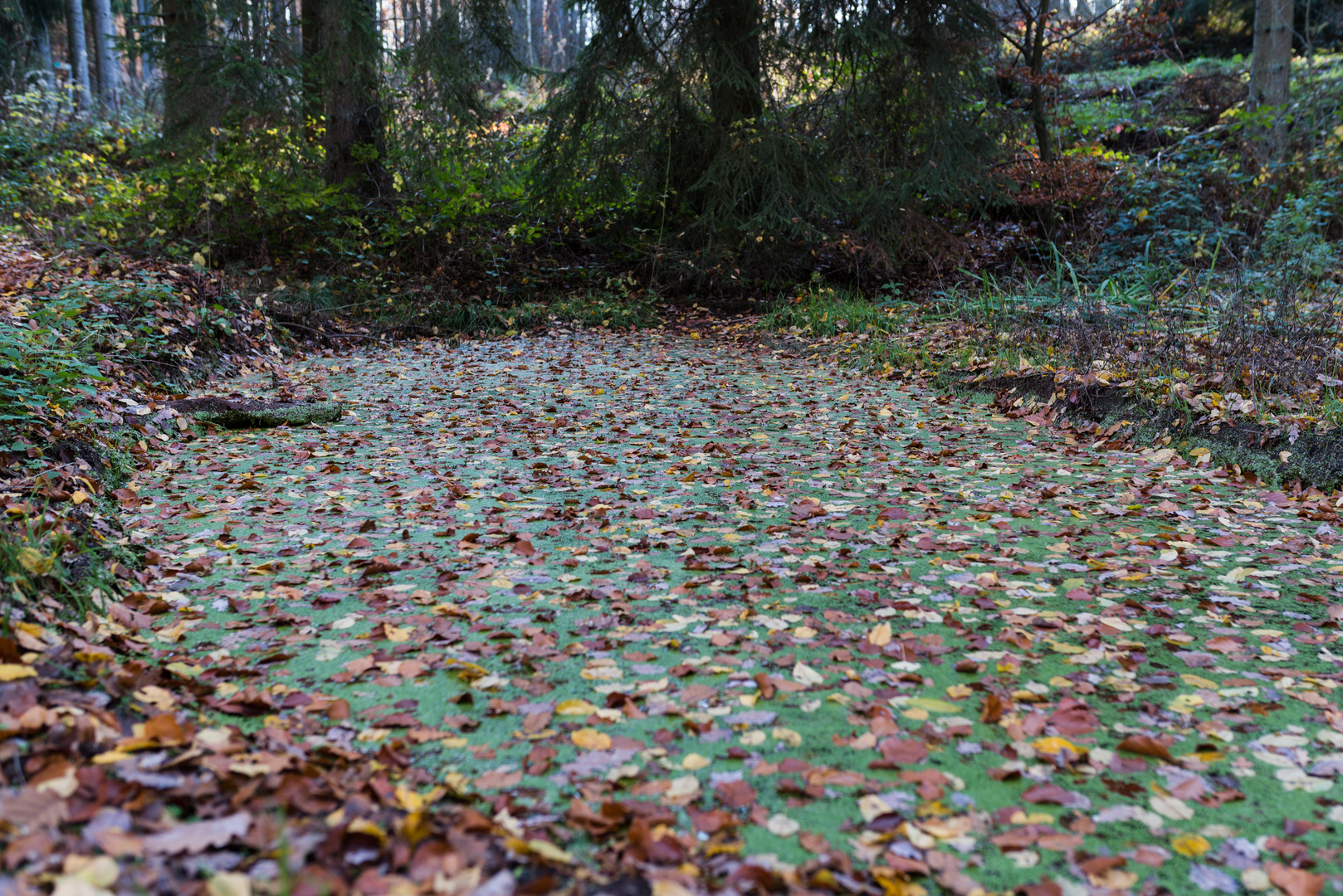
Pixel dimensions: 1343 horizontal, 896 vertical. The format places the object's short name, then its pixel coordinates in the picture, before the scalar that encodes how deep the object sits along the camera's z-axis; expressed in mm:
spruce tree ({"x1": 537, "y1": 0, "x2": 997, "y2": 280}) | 9867
